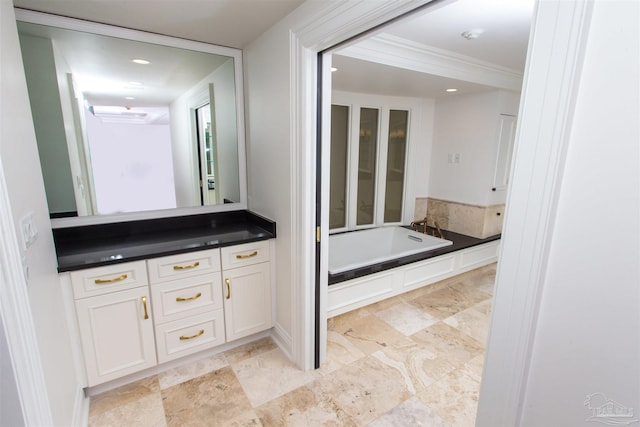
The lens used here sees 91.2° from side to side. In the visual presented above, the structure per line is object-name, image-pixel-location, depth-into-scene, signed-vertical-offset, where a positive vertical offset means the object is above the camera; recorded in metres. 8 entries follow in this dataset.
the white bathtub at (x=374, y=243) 3.49 -1.04
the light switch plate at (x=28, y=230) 1.13 -0.30
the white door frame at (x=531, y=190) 0.69 -0.08
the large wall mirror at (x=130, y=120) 1.79 +0.20
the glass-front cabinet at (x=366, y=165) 3.63 -0.14
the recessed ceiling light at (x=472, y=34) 2.00 +0.78
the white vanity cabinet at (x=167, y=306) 1.71 -0.94
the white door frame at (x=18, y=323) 0.94 -0.54
